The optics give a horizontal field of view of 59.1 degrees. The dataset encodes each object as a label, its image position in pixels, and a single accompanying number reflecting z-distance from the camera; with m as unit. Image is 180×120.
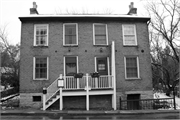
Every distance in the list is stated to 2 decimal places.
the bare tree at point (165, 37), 14.92
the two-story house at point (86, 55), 12.52
